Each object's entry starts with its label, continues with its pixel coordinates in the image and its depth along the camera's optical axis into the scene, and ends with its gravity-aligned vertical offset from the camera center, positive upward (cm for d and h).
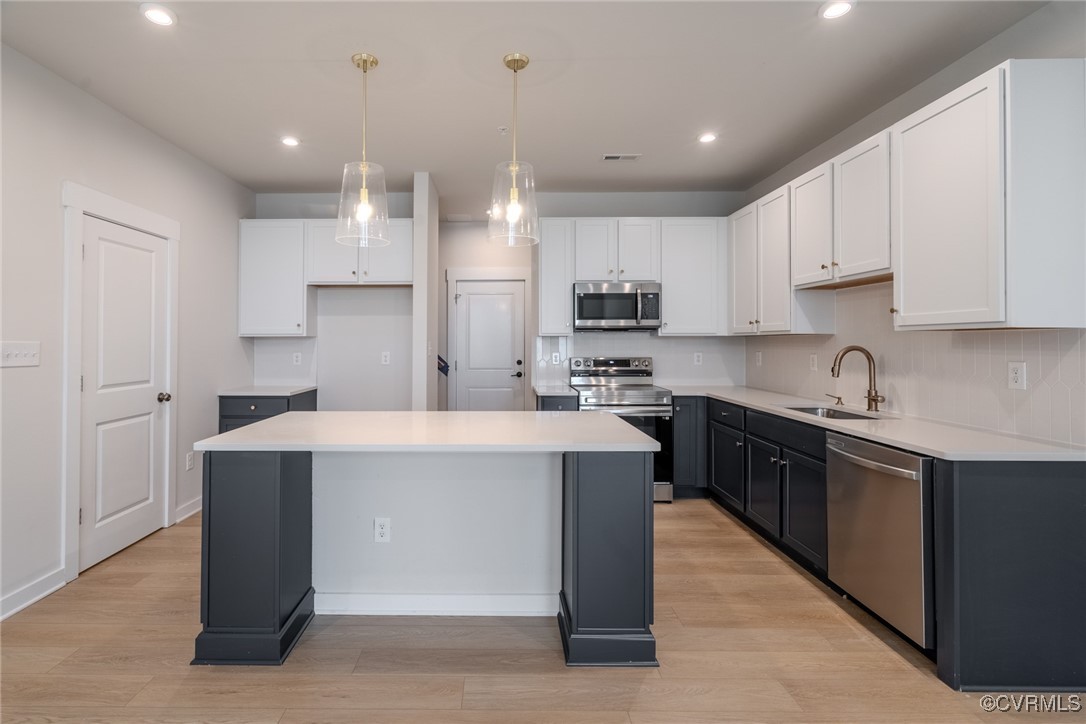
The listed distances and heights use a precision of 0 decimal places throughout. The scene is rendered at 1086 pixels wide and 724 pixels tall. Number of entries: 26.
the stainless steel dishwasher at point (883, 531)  193 -67
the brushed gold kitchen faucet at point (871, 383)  293 -10
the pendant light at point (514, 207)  214 +63
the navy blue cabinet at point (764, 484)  306 -71
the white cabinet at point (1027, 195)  187 +60
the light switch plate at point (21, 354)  235 +5
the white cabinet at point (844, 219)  251 +77
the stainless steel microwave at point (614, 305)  434 +48
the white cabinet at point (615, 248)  439 +96
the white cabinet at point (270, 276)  434 +72
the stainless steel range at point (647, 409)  400 -33
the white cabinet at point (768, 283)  341 +58
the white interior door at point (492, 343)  543 +22
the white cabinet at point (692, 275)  441 +74
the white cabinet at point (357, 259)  431 +85
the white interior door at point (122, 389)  285 -14
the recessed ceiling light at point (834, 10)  209 +140
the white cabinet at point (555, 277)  438 +72
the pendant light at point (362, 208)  210 +62
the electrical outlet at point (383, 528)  235 -72
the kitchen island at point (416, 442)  196 -66
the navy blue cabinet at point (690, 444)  410 -61
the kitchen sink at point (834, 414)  302 -29
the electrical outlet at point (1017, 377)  214 -5
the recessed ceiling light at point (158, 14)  211 +140
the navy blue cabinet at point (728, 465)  353 -70
